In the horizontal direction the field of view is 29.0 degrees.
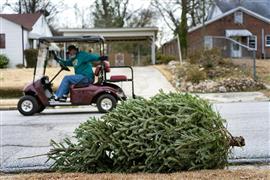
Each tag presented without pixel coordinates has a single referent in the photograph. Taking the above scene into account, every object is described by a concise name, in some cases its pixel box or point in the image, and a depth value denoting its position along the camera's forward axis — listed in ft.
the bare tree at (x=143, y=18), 186.19
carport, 128.36
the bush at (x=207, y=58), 82.17
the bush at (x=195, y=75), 76.69
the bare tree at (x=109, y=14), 178.81
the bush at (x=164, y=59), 128.77
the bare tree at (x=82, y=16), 212.56
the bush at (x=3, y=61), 130.20
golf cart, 48.32
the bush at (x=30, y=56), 134.21
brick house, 151.64
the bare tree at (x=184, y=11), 120.88
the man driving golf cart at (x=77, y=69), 47.39
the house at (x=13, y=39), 137.80
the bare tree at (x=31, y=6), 207.41
